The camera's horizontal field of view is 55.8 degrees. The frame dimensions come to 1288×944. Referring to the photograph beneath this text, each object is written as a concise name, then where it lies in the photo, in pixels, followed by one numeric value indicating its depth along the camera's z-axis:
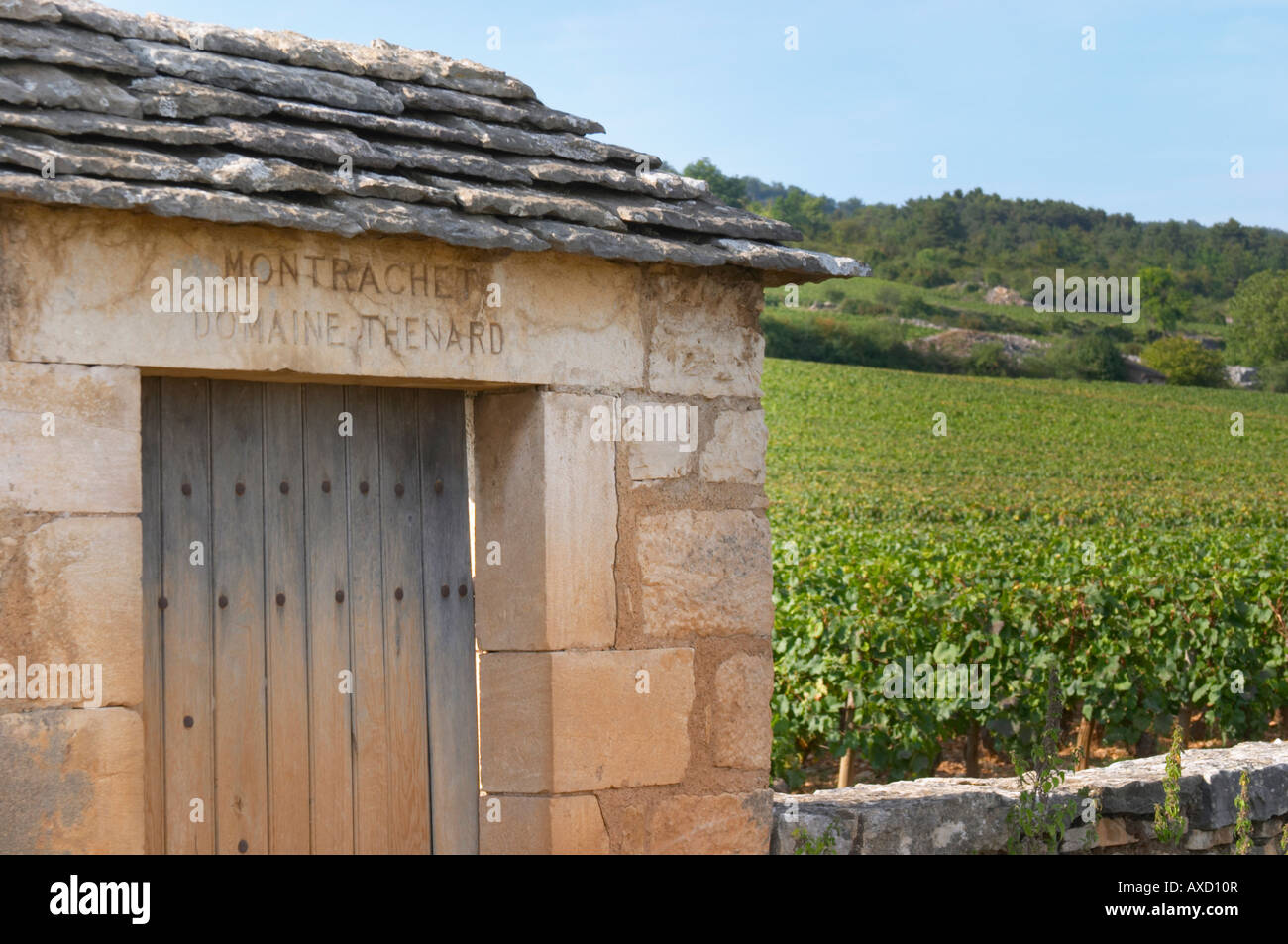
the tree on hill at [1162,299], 55.66
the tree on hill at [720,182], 34.69
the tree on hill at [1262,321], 52.62
